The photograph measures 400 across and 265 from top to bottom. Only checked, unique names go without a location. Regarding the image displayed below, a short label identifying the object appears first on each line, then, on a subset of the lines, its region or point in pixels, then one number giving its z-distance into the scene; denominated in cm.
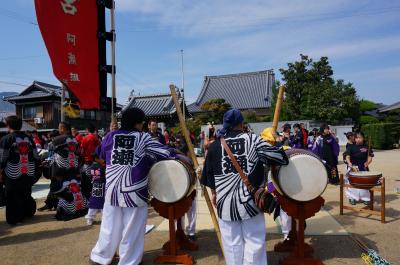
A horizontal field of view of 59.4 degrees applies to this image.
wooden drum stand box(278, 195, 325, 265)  403
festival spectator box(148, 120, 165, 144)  623
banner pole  544
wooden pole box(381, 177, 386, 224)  550
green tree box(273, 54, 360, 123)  2308
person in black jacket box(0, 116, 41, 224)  604
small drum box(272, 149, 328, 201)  382
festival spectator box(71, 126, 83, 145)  929
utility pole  2577
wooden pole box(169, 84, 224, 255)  414
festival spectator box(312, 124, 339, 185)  980
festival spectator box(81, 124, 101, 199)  666
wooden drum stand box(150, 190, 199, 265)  421
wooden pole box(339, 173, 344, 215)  602
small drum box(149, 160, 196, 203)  411
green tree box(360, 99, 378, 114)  3248
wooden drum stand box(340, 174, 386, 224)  553
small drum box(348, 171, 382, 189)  569
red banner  595
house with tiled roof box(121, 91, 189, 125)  2890
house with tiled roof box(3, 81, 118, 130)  2777
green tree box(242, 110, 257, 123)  2784
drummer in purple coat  388
